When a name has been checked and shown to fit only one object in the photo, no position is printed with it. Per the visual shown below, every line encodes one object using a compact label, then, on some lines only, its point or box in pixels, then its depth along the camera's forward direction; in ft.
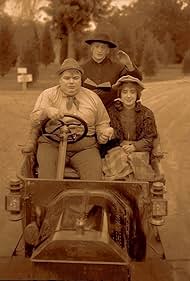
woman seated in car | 18.49
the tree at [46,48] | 119.03
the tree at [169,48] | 150.51
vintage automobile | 12.03
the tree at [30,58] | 93.66
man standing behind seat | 22.90
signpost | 85.81
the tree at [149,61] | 115.14
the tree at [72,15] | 107.86
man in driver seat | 17.24
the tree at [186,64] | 120.13
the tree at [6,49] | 97.93
